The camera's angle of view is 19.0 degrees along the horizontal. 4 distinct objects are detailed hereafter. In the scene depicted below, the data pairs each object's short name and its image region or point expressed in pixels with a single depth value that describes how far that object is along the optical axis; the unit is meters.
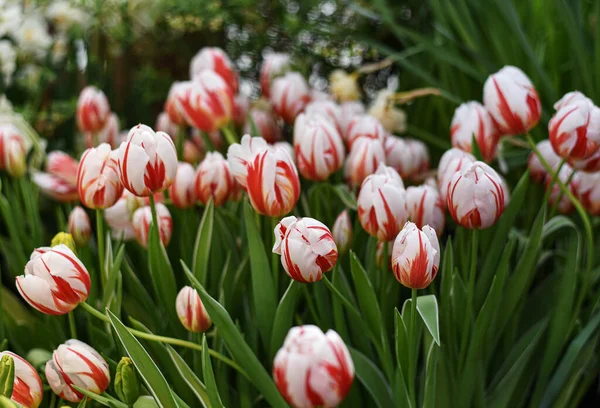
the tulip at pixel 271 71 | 1.95
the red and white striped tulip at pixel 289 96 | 1.87
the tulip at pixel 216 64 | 1.85
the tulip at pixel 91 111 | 1.85
